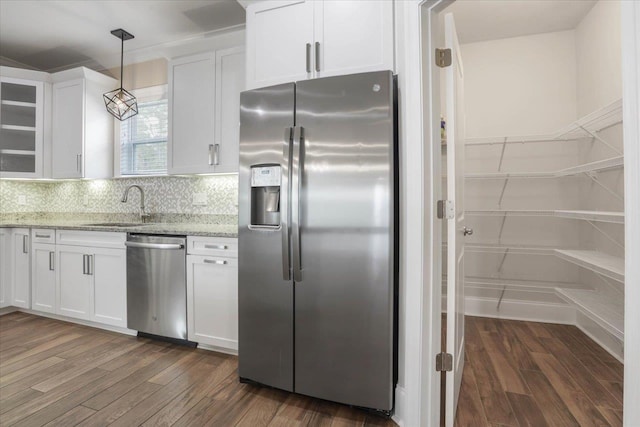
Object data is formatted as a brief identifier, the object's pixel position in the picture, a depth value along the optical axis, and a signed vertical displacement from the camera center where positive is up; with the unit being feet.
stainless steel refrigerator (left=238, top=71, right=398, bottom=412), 5.66 -0.48
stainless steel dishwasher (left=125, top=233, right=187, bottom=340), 8.49 -1.92
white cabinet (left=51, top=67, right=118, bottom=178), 11.36 +2.98
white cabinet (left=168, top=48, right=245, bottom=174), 9.31 +2.91
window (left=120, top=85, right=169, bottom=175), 11.50 +2.66
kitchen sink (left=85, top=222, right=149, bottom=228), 11.37 -0.40
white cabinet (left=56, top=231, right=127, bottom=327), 9.34 -2.01
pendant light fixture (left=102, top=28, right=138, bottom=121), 10.26 +3.59
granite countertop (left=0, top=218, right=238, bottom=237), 8.21 -0.44
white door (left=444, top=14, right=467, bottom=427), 5.18 -0.26
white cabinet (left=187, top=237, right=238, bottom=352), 7.99 -2.06
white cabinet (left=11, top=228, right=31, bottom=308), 10.83 -1.89
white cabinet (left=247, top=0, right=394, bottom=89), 6.28 +3.50
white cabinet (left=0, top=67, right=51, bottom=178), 11.48 +3.12
